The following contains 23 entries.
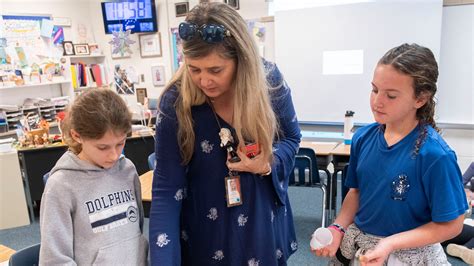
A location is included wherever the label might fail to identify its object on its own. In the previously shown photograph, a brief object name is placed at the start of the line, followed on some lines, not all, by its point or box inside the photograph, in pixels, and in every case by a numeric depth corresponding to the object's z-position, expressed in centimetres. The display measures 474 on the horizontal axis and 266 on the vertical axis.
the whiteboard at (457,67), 345
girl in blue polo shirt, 96
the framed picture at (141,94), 562
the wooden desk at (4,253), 159
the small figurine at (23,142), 360
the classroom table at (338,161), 305
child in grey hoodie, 104
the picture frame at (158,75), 541
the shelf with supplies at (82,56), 527
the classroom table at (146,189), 216
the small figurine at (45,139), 363
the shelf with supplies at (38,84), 444
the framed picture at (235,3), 457
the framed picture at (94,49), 561
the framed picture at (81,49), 536
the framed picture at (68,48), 514
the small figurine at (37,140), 361
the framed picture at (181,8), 498
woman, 92
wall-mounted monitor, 510
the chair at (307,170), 290
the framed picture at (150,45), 532
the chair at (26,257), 133
